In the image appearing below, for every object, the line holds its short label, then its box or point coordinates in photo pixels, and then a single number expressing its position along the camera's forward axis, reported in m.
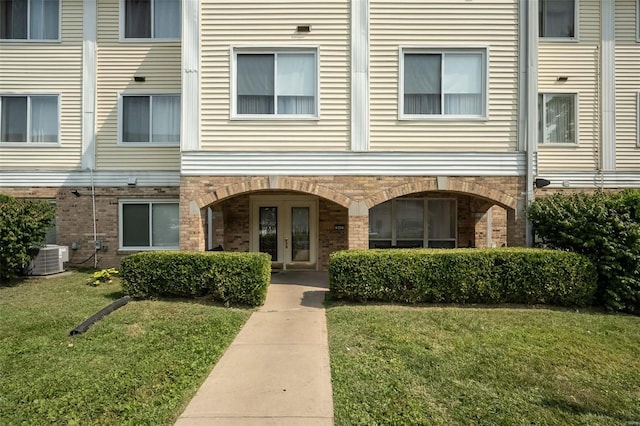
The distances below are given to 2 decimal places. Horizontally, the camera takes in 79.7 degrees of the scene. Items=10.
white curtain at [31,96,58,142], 11.55
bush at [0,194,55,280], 8.84
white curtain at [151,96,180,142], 11.50
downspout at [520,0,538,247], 8.75
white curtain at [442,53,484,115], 8.95
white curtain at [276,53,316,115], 8.95
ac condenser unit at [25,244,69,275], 10.09
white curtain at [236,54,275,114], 8.95
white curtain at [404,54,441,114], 8.95
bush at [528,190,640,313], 7.14
